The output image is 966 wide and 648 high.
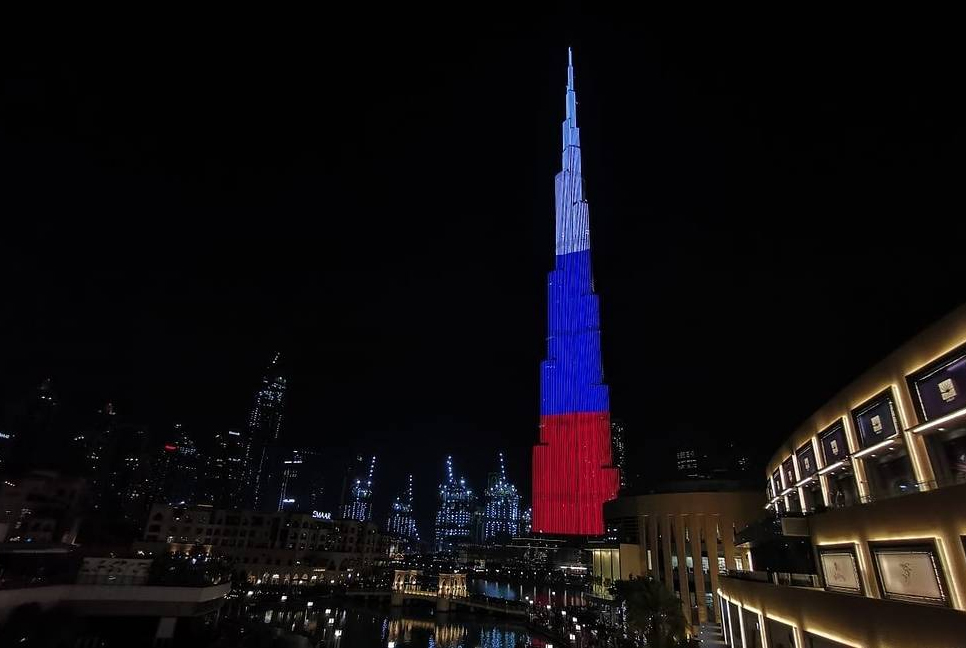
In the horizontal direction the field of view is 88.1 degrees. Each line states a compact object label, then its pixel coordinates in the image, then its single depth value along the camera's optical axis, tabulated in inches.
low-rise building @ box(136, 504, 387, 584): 3179.1
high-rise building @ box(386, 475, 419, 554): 4773.6
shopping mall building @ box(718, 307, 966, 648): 486.9
